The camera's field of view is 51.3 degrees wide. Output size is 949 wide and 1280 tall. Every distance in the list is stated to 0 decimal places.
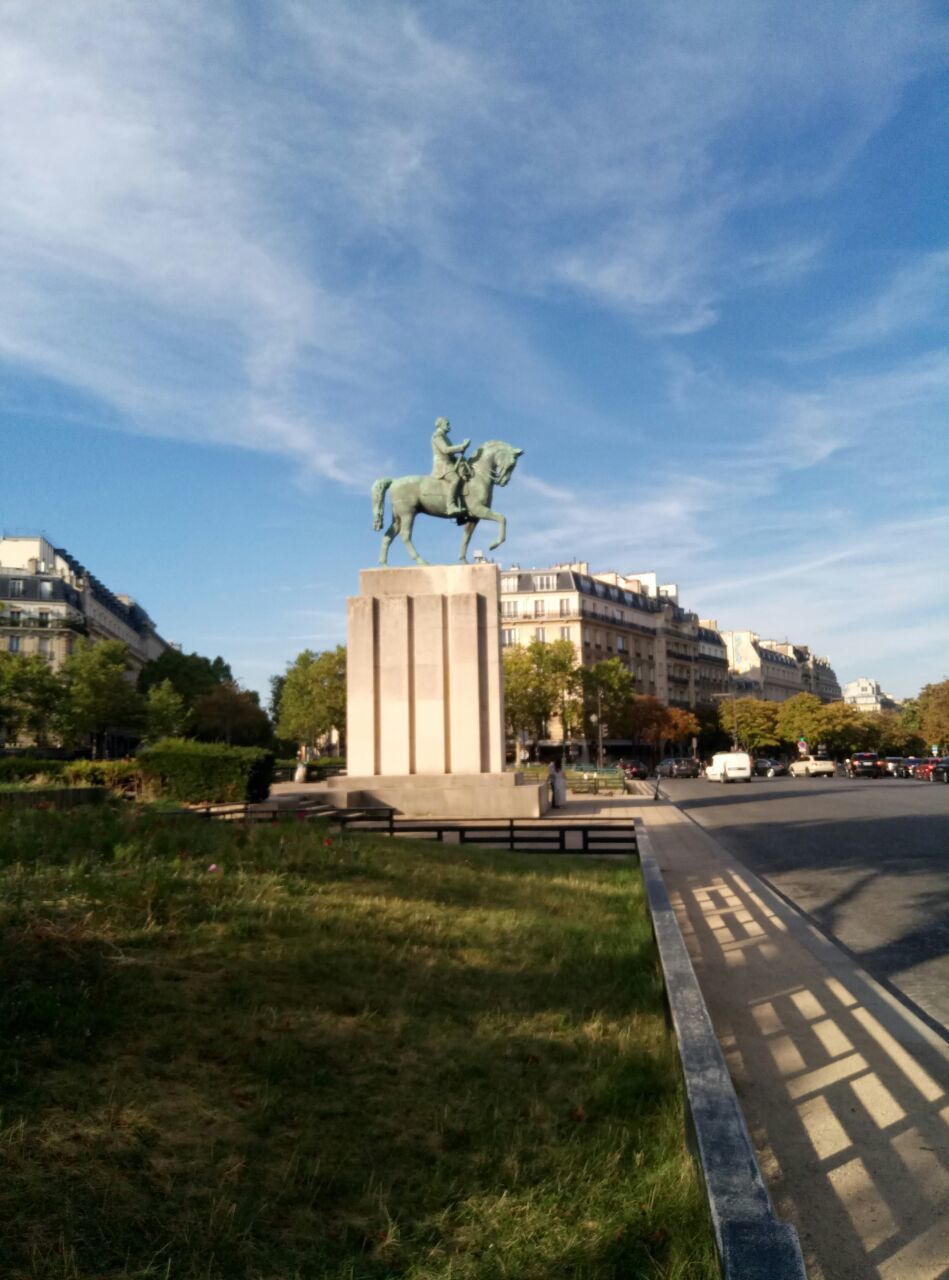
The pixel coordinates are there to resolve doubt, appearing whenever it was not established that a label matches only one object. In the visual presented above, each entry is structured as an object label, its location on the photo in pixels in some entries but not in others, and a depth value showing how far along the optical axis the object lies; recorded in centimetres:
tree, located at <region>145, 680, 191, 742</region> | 6638
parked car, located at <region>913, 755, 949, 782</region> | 6001
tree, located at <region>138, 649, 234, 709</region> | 8656
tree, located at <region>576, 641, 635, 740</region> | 8206
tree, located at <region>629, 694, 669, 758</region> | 9281
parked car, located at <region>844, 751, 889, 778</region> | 6944
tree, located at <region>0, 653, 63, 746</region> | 5166
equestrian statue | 2581
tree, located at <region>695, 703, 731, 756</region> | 11144
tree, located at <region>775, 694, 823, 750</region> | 10275
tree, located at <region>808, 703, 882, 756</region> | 10206
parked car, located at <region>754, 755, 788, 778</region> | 8340
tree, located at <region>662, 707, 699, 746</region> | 9525
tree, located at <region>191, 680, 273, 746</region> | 7456
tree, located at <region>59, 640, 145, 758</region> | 6112
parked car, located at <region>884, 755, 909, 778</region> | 6906
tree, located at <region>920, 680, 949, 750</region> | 6669
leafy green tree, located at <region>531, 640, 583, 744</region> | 7494
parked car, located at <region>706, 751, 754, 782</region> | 5541
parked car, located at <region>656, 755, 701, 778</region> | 7425
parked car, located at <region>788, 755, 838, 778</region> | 7150
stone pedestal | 2520
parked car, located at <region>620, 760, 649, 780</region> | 6838
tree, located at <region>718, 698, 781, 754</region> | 10675
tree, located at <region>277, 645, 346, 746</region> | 6919
